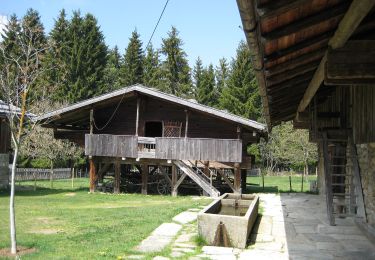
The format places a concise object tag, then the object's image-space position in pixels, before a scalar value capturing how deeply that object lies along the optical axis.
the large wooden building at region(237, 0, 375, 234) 4.07
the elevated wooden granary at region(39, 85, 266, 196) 20.39
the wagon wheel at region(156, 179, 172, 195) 22.41
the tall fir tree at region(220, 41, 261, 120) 46.03
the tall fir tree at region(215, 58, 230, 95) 54.79
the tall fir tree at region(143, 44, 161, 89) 51.16
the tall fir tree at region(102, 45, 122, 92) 52.36
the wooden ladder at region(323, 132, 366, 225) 10.16
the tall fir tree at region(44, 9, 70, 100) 44.19
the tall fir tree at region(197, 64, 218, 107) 49.81
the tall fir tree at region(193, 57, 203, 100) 55.38
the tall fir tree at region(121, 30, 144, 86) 52.06
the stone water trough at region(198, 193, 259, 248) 8.44
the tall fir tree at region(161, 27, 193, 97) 51.41
